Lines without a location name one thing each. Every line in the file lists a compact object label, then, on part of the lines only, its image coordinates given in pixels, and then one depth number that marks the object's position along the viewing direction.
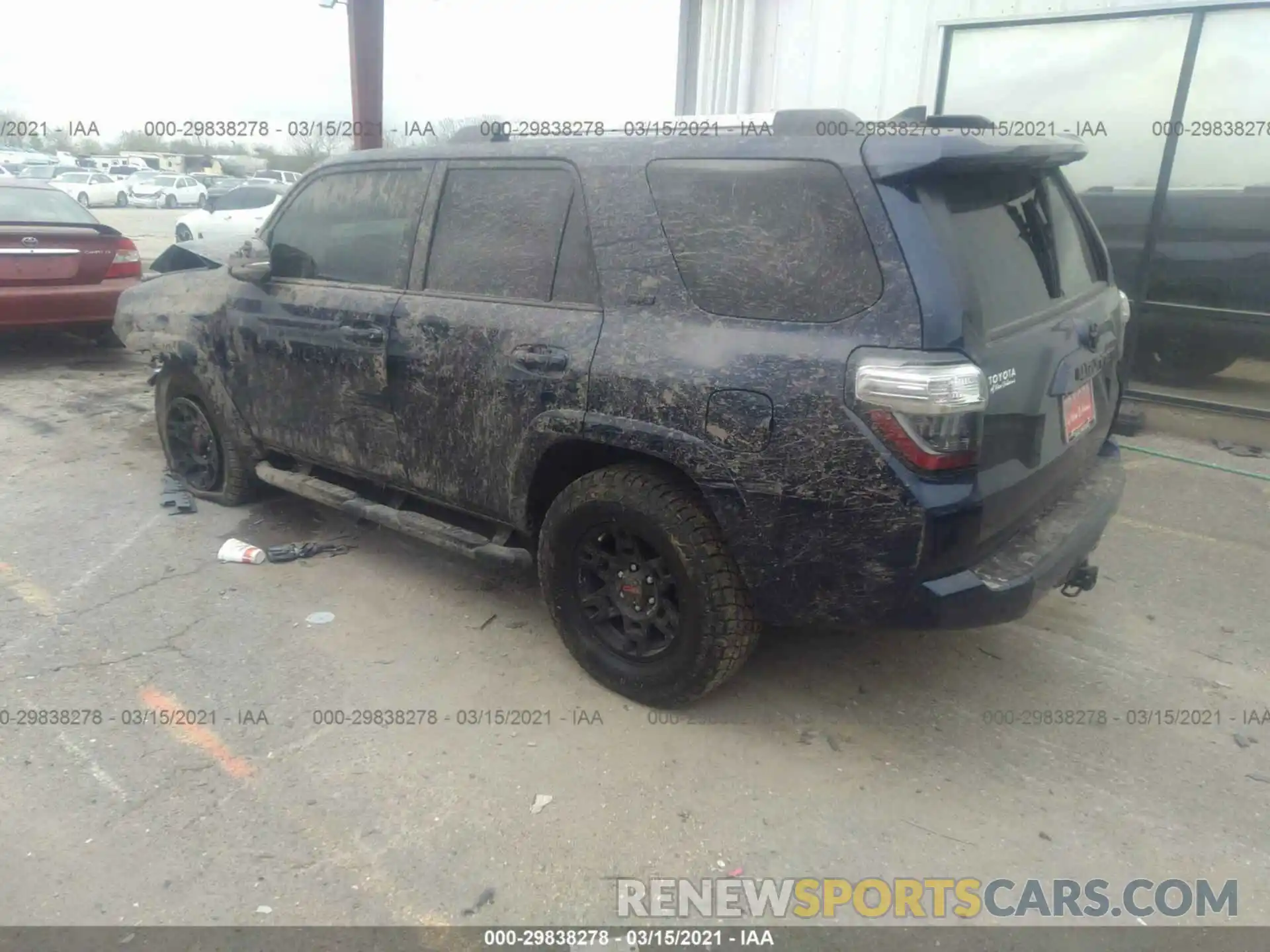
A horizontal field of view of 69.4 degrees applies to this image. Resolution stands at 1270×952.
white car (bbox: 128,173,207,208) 36.62
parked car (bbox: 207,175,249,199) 32.50
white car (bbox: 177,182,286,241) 18.91
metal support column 8.37
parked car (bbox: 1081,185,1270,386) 6.14
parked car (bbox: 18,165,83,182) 32.72
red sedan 7.36
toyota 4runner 2.53
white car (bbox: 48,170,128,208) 34.84
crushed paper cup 4.34
